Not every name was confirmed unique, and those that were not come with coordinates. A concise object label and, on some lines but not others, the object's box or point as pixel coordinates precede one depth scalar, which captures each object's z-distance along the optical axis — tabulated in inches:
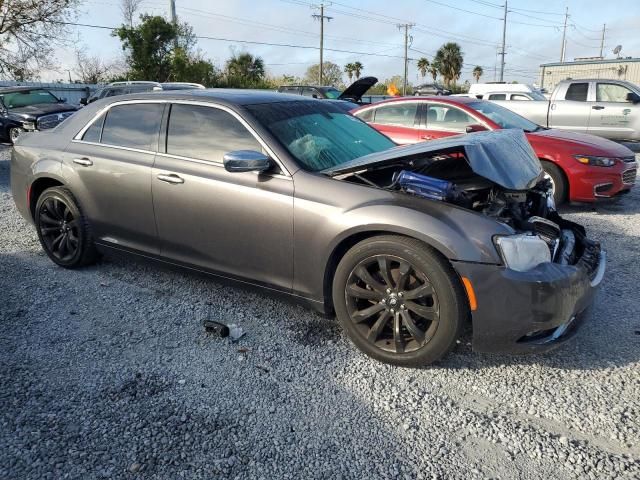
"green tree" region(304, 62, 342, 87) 2332.8
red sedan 260.5
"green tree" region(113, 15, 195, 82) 1202.0
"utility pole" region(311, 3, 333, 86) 1984.0
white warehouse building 1322.6
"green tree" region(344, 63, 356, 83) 2501.2
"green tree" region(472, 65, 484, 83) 2812.5
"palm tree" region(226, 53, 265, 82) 1580.5
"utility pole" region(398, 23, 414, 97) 2376.8
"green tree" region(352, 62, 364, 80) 2501.2
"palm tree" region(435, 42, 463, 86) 2294.5
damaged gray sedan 108.8
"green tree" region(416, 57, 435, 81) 2587.8
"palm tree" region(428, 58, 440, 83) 2353.8
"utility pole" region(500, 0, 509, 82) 2284.7
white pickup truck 489.4
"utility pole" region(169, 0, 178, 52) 1241.6
